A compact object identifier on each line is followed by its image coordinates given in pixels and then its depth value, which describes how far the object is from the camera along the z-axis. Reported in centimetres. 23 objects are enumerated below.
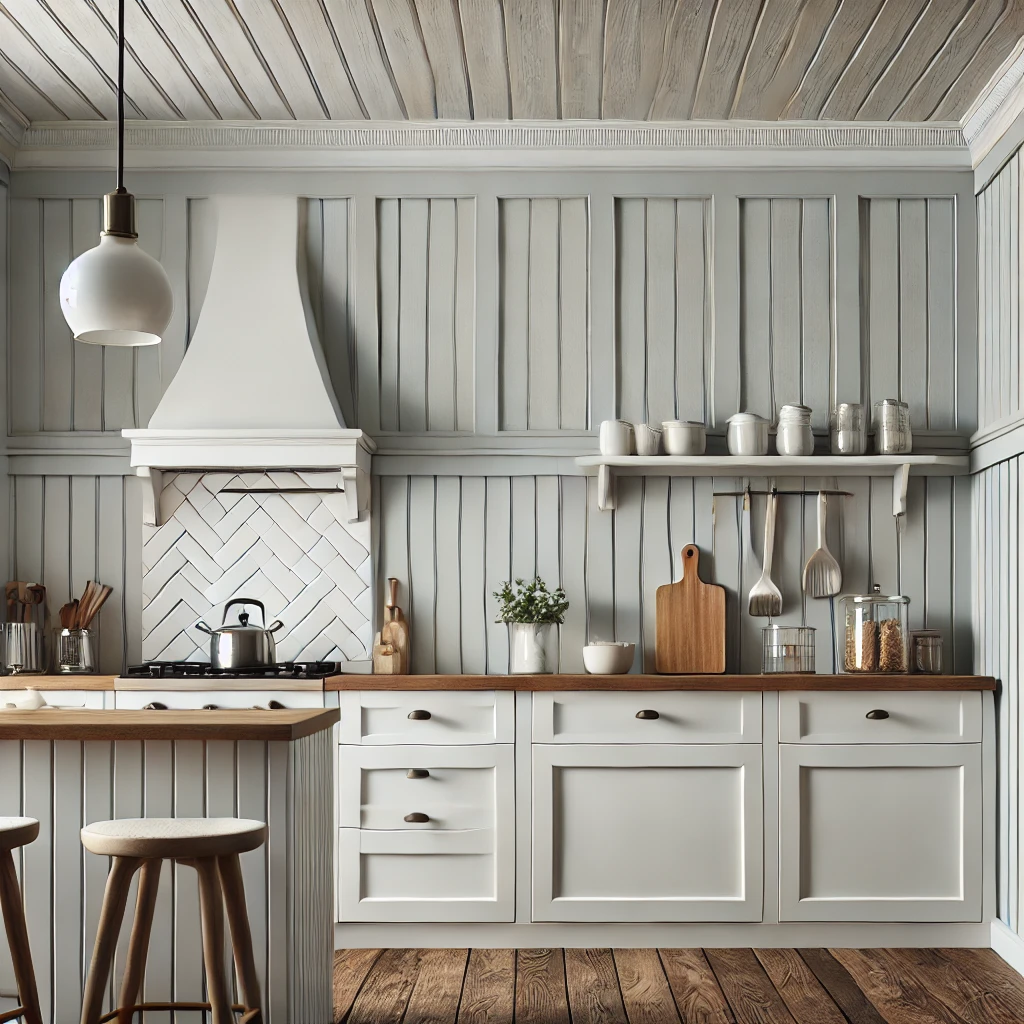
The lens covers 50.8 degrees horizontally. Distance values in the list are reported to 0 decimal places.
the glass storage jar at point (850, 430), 384
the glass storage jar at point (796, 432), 381
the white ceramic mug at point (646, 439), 385
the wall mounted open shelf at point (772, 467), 377
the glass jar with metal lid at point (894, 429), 382
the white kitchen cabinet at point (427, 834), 352
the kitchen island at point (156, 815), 241
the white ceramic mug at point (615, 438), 383
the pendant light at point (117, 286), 229
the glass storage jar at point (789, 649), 381
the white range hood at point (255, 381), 371
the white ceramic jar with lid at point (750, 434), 382
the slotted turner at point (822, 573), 392
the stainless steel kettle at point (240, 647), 362
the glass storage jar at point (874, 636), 373
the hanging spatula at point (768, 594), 392
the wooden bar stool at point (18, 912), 219
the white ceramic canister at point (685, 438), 382
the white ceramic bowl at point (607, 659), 372
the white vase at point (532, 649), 379
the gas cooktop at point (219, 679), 354
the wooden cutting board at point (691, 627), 386
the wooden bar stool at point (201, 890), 207
